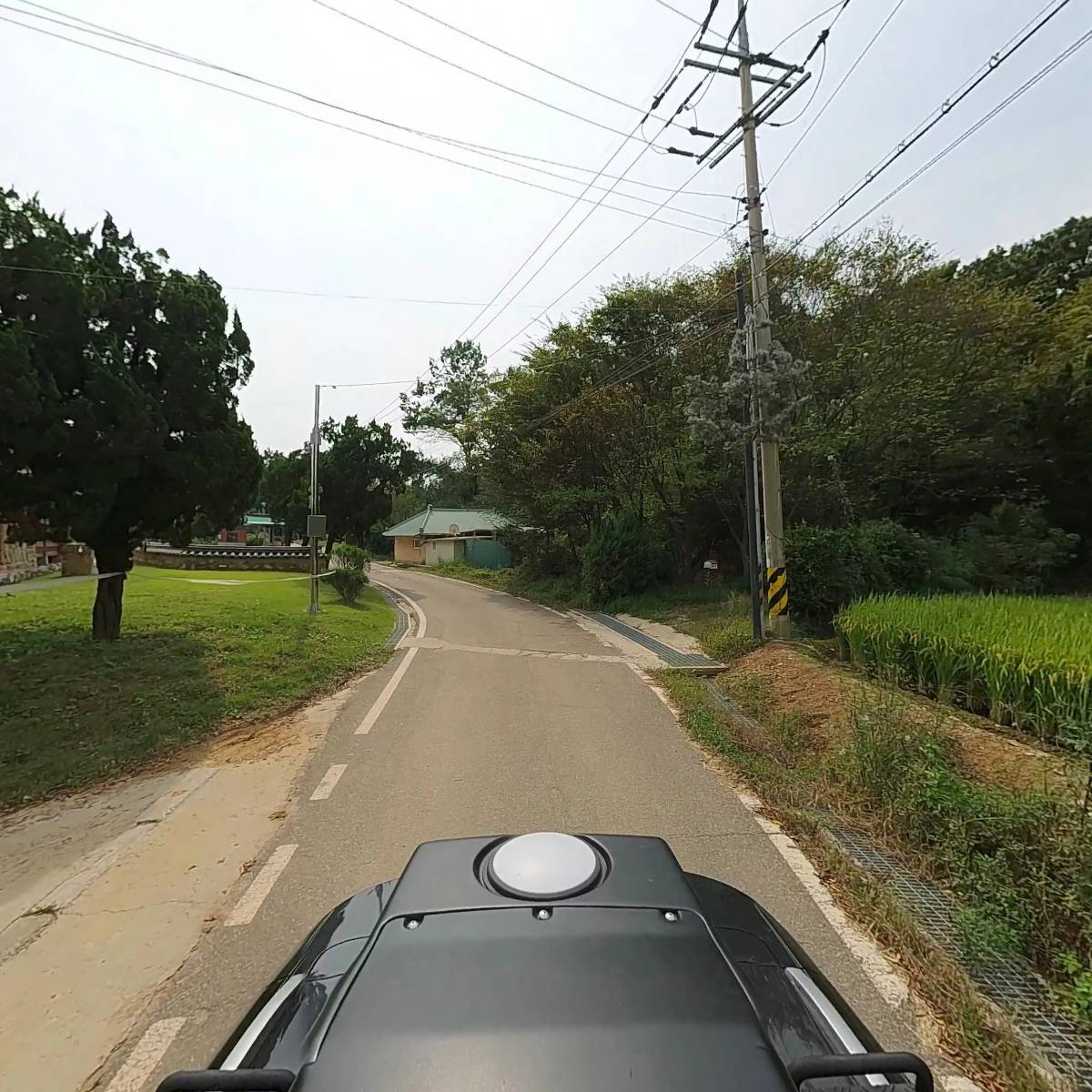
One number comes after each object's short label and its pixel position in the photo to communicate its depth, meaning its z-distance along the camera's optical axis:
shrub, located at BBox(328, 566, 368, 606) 20.95
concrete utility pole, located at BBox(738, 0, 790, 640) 11.43
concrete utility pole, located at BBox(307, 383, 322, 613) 16.42
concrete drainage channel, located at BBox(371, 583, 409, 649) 14.73
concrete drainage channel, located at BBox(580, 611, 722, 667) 11.39
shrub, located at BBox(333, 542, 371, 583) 26.23
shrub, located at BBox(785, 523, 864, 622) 13.19
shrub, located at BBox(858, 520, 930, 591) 13.84
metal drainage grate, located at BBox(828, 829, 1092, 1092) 2.64
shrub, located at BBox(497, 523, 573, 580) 28.02
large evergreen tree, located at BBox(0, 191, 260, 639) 9.01
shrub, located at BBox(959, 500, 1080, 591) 15.81
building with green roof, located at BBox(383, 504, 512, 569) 43.38
